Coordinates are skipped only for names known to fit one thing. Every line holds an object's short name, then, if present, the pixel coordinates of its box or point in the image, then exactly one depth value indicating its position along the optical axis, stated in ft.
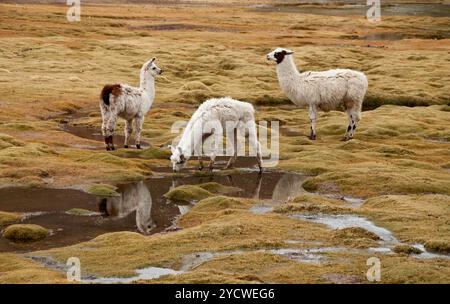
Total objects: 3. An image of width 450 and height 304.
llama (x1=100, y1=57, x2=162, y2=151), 84.02
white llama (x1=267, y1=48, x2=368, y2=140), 95.55
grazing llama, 75.92
